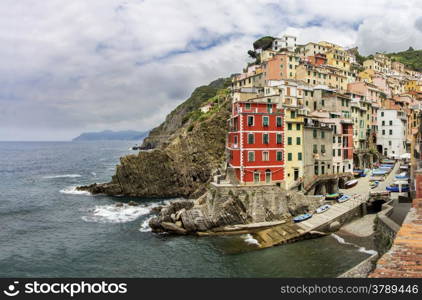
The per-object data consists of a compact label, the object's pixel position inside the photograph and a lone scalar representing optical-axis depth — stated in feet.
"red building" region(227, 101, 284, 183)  147.74
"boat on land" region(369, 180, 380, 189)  165.11
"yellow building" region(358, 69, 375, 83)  329.27
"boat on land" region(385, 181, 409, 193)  143.30
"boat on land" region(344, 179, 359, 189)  177.68
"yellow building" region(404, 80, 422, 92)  389.80
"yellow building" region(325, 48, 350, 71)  323.16
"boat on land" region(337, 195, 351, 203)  148.81
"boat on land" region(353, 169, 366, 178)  198.17
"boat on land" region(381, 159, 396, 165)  228.14
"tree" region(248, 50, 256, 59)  417.24
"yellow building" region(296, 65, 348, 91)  268.00
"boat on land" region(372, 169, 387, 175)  186.54
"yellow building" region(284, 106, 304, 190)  157.17
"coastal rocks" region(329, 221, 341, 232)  126.52
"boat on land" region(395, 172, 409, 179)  151.02
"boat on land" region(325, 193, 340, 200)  153.48
